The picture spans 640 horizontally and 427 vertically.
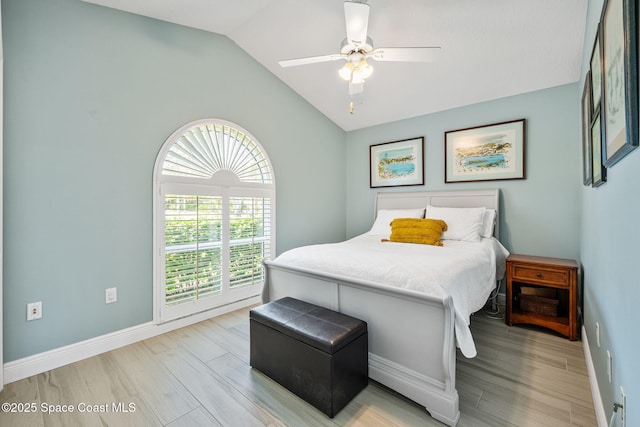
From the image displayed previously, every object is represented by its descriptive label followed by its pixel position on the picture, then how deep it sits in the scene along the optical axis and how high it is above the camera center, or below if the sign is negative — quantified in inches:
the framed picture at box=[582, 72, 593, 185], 74.9 +24.3
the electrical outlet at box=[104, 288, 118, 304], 93.0 -27.1
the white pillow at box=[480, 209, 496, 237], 125.3 -3.7
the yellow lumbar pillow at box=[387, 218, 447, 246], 119.6 -7.2
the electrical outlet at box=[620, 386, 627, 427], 40.1 -27.7
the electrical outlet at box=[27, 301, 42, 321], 79.4 -27.6
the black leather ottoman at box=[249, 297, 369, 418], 62.7 -33.0
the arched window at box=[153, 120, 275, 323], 105.0 -2.0
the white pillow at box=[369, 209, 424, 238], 144.0 -1.3
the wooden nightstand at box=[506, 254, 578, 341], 96.7 -30.2
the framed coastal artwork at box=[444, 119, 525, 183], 126.9 +29.1
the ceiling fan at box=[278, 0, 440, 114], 73.7 +46.6
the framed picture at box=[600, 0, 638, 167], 33.3 +18.5
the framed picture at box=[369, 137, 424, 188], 156.1 +29.2
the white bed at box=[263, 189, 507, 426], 62.0 -22.2
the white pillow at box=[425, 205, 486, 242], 120.9 -3.6
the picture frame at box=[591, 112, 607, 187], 57.0 +13.2
